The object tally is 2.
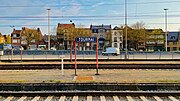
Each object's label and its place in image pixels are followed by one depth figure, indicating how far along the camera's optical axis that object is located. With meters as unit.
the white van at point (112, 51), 49.81
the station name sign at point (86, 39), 15.07
